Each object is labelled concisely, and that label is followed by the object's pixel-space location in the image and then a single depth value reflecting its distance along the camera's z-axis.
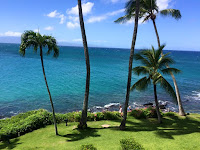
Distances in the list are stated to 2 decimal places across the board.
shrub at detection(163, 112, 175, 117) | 18.88
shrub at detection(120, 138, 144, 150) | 10.30
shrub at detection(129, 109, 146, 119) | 17.88
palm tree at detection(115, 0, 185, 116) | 18.26
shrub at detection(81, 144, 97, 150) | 10.31
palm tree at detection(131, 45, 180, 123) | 14.82
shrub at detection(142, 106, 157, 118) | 18.07
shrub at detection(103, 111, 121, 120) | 17.50
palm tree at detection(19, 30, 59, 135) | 12.26
